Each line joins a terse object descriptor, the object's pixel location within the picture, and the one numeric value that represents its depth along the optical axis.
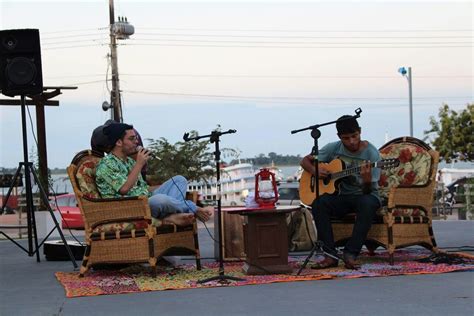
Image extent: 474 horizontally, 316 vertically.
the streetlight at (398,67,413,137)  25.20
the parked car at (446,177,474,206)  13.50
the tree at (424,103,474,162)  26.11
